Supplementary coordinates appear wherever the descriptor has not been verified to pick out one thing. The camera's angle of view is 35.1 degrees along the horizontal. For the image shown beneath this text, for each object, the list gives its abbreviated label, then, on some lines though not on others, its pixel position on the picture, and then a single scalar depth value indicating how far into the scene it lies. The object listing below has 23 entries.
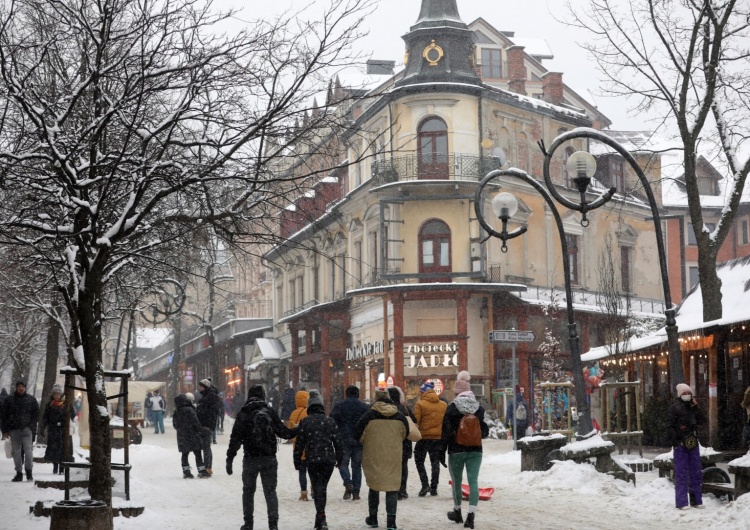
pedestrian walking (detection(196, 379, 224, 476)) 22.17
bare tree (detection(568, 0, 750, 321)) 22.33
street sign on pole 24.59
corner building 42.38
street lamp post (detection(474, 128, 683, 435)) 17.56
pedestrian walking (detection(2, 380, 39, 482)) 20.66
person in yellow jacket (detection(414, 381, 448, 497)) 17.23
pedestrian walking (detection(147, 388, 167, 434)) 47.41
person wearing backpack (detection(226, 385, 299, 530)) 13.25
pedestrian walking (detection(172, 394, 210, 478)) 21.83
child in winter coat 17.70
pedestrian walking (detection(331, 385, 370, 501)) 17.42
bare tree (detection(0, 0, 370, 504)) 12.45
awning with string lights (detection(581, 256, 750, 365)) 21.61
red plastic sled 17.23
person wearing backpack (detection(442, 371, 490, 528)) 14.33
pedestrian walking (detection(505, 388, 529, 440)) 32.38
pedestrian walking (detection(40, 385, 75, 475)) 20.95
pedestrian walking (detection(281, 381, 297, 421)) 35.88
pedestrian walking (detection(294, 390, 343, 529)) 13.95
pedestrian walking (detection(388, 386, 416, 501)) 16.22
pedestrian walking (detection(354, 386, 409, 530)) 13.37
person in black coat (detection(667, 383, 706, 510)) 14.99
